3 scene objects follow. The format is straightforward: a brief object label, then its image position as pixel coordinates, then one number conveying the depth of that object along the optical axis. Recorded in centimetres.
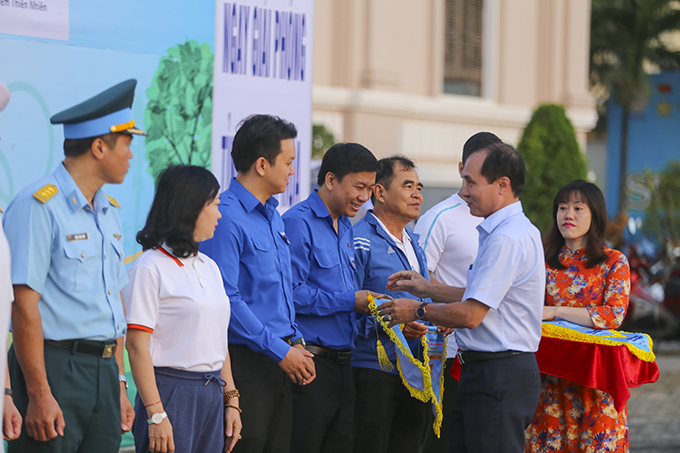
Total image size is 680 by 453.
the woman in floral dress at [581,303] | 792
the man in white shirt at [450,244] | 873
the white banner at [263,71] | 977
